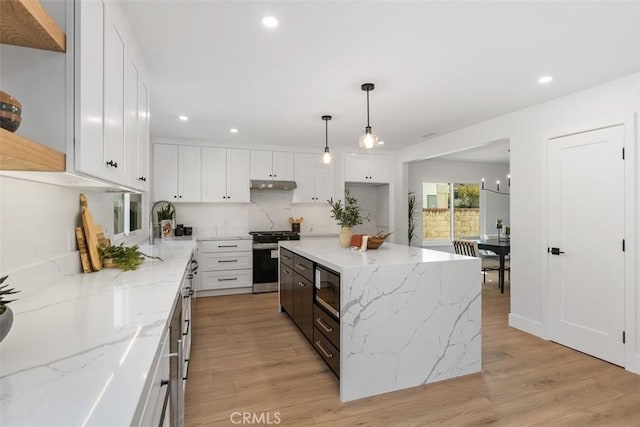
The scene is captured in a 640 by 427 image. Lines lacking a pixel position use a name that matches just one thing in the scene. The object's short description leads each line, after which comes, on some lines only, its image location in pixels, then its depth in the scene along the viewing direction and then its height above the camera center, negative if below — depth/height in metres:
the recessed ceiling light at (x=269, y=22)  1.92 +1.16
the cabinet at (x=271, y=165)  5.42 +0.84
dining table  4.98 -0.51
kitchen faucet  4.71 +0.10
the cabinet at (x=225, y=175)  5.18 +0.65
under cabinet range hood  5.28 +0.50
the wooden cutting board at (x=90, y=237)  1.92 -0.13
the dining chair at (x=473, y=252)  4.93 -0.56
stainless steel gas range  5.18 -0.74
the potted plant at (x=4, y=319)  0.79 -0.26
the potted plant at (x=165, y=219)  4.66 -0.06
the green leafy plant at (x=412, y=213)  6.48 +0.05
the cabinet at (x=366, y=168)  5.87 +0.86
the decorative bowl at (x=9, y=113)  0.87 +0.28
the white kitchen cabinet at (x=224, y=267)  4.96 -0.80
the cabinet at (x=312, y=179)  5.68 +0.63
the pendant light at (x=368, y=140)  2.73 +0.64
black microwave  2.31 -0.57
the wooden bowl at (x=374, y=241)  3.01 -0.24
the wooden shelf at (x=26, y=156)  0.80 +0.17
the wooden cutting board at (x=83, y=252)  1.89 -0.21
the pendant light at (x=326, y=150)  3.63 +0.76
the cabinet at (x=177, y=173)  4.93 +0.65
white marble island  2.20 -0.75
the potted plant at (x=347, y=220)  3.22 -0.05
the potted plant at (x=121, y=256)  2.00 -0.26
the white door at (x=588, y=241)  2.79 -0.23
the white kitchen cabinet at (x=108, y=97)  1.21 +0.56
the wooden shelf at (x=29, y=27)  0.90 +0.58
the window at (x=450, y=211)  7.07 +0.10
